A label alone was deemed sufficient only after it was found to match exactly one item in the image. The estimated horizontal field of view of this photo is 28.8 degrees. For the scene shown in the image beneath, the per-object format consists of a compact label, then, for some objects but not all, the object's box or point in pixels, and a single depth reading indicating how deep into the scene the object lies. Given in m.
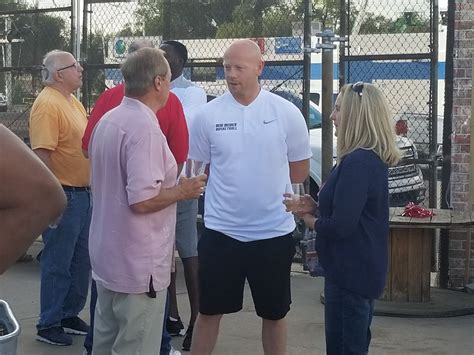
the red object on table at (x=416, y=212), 7.00
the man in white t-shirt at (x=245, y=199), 4.94
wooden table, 7.01
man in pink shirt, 4.29
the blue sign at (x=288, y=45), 7.98
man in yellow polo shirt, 5.95
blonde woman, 4.33
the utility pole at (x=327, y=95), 7.14
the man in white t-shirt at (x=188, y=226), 6.02
